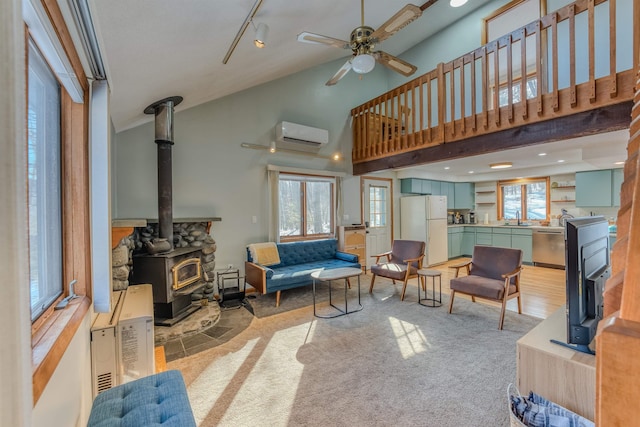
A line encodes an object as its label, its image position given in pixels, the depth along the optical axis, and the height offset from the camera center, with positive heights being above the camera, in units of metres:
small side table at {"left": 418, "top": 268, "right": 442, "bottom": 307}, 3.66 -1.17
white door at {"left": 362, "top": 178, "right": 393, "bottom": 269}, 5.98 -0.05
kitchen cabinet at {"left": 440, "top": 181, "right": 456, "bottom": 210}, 6.71 +0.47
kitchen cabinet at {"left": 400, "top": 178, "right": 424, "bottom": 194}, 6.16 +0.58
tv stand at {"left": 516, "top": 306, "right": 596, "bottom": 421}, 1.26 -0.78
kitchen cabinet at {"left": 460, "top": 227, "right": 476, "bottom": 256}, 6.73 -0.73
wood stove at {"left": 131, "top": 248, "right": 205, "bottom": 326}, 3.05 -0.75
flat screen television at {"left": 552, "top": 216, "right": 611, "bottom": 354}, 1.26 -0.35
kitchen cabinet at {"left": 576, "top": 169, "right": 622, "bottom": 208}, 4.84 +0.39
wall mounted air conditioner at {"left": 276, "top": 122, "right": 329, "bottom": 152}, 4.66 +1.32
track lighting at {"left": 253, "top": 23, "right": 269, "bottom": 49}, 2.14 +1.40
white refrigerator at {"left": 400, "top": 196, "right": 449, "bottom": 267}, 5.87 -0.27
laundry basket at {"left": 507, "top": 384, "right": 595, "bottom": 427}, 1.20 -0.91
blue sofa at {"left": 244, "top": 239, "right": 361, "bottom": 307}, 3.76 -0.84
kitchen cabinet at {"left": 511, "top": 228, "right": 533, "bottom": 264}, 5.76 -0.65
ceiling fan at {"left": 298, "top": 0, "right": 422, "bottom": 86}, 2.18 +1.51
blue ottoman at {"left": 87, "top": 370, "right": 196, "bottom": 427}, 1.13 -0.84
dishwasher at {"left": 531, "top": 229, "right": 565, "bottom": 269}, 5.29 -0.75
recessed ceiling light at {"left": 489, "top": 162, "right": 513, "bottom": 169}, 4.59 +0.77
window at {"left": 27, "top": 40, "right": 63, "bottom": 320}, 1.07 +0.13
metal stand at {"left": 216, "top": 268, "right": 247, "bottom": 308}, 3.87 -1.14
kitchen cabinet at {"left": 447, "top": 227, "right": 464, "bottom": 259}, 6.61 -0.72
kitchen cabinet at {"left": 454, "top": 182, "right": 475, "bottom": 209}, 7.05 +0.40
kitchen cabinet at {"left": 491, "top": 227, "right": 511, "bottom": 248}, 6.09 -0.59
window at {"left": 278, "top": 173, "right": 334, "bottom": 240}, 4.93 +0.12
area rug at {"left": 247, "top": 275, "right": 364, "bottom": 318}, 3.65 -1.26
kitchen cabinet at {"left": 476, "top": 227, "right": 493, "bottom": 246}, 6.39 -0.60
